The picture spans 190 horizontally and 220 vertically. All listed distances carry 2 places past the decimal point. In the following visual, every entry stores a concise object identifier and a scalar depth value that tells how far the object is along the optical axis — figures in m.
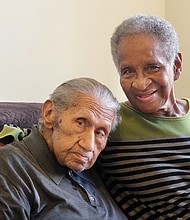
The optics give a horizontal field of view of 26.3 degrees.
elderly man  1.08
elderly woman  1.32
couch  1.49
